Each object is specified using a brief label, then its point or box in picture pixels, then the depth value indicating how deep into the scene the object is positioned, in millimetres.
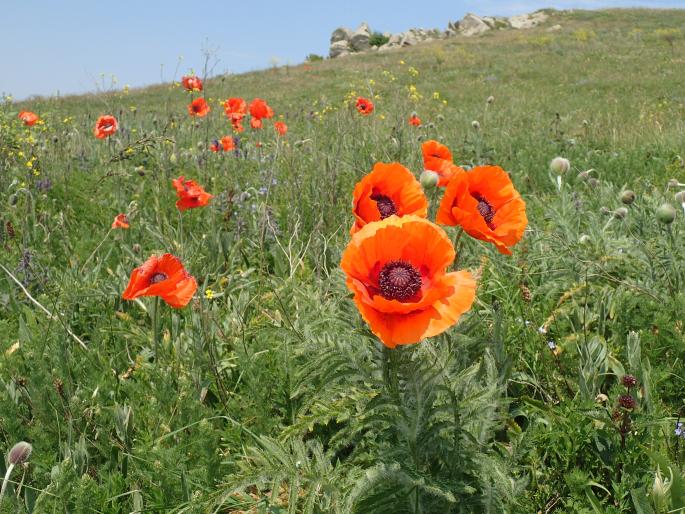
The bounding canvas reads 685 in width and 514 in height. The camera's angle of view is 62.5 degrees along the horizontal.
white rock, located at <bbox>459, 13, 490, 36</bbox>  47656
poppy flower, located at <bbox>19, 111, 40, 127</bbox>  4398
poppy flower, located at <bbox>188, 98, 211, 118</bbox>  4074
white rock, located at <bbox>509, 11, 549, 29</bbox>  47375
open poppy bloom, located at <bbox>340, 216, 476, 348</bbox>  1052
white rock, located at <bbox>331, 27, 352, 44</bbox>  51444
